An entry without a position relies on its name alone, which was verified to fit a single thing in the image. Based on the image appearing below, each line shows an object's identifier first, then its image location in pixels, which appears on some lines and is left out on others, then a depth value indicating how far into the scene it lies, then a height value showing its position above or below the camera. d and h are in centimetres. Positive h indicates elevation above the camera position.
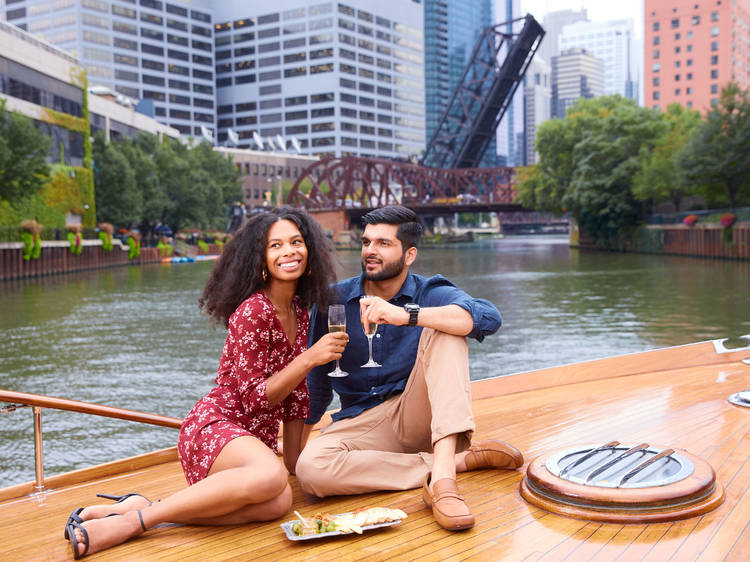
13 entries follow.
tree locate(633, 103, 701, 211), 3106 +197
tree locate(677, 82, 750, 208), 2767 +234
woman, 255 -60
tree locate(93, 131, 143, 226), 3741 +176
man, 273 -63
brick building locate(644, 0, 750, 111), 8062 +1752
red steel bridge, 6378 +318
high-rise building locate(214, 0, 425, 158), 9944 +1946
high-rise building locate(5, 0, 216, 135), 8812 +2146
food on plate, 247 -96
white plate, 244 -97
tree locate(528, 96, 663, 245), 3519 +269
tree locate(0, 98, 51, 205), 2438 +222
